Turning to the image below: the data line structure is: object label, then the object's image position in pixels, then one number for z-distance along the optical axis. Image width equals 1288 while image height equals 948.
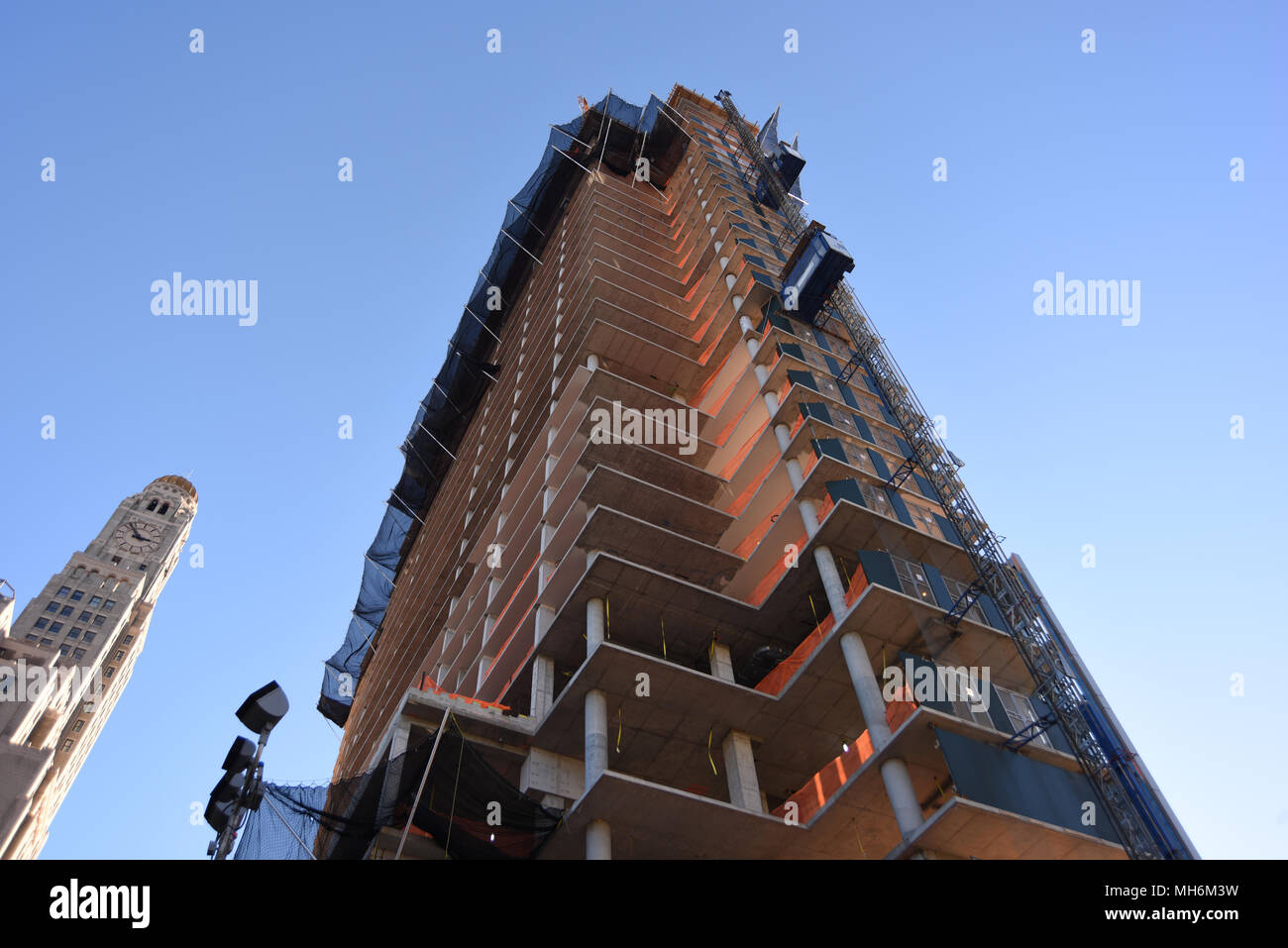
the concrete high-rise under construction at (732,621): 17.84
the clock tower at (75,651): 76.32
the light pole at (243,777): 10.38
